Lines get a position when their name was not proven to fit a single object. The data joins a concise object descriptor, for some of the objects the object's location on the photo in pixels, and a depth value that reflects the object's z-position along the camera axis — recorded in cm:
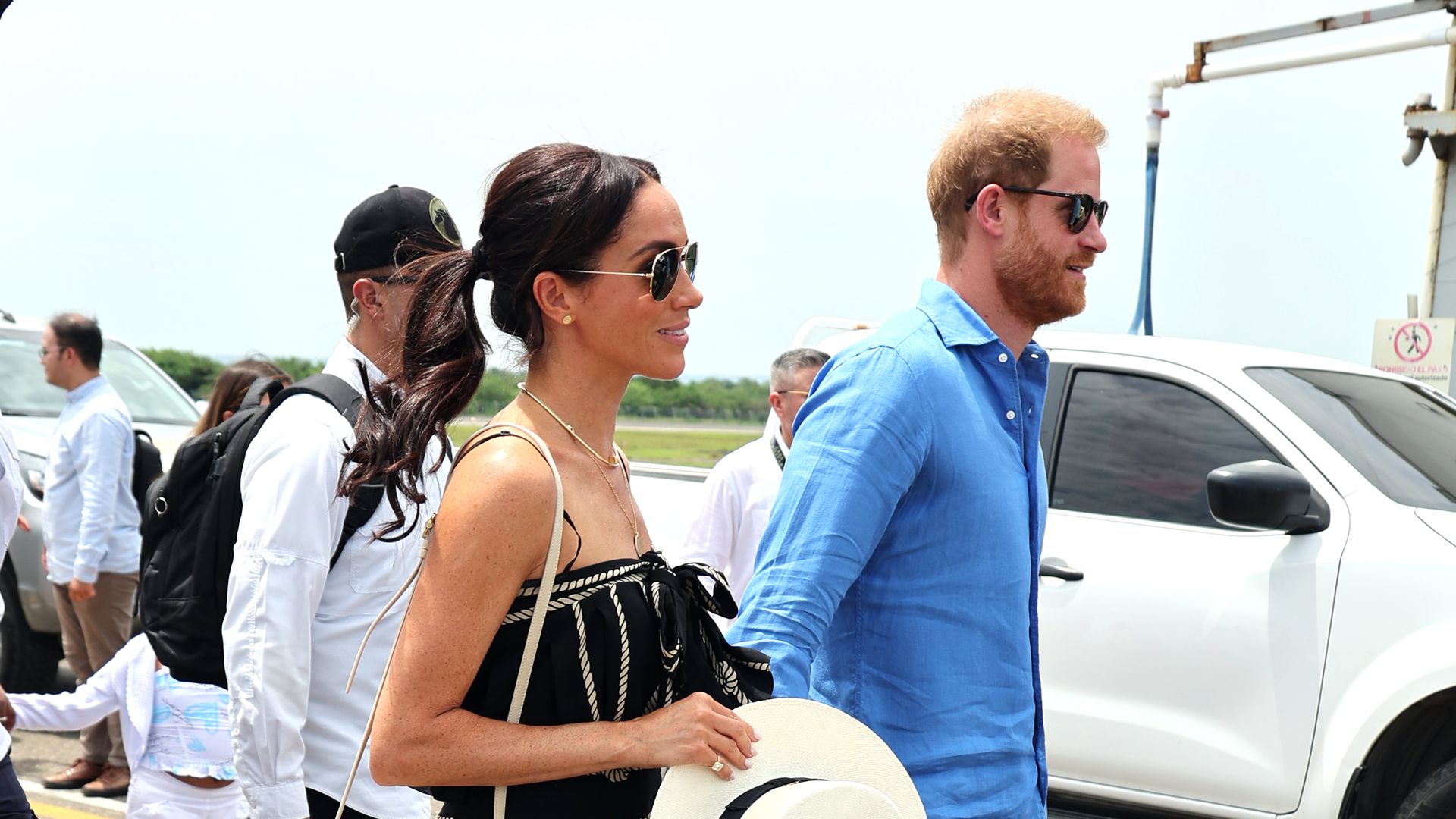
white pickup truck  415
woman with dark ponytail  163
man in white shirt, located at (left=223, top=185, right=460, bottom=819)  257
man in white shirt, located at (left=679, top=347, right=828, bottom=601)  501
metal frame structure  715
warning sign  697
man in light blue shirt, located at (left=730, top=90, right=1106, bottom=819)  206
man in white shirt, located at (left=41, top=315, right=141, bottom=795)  646
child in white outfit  328
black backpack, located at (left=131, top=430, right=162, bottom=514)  674
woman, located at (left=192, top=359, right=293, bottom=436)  507
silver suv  758
